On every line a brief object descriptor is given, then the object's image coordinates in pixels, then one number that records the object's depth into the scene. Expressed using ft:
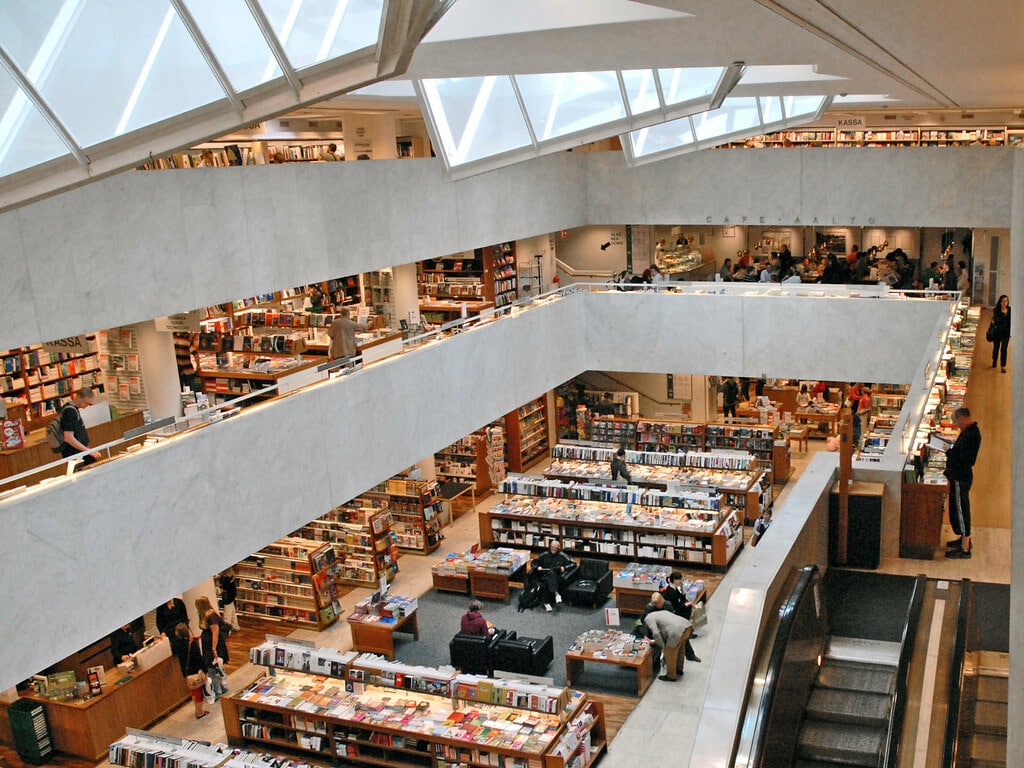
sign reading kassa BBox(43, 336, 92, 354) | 45.01
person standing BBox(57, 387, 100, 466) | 32.83
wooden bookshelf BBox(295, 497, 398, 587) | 51.55
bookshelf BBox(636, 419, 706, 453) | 65.46
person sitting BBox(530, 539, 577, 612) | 48.83
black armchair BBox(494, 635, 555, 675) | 41.47
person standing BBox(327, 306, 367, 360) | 45.70
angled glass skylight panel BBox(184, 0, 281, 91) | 21.76
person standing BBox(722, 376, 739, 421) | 71.00
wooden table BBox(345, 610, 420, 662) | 44.91
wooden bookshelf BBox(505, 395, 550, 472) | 67.31
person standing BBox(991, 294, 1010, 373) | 55.42
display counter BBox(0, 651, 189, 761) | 38.88
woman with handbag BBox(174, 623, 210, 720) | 41.29
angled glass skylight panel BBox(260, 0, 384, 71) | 22.03
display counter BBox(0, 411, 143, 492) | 34.66
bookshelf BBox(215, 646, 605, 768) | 35.06
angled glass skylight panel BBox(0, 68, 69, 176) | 21.25
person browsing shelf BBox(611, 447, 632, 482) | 57.57
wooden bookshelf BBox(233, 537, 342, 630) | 47.96
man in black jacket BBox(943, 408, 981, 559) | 29.25
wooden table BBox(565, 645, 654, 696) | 40.60
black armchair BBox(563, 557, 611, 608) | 48.62
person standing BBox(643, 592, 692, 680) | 41.45
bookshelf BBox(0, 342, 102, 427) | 43.62
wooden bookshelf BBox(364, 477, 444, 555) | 55.47
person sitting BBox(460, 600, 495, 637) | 42.96
